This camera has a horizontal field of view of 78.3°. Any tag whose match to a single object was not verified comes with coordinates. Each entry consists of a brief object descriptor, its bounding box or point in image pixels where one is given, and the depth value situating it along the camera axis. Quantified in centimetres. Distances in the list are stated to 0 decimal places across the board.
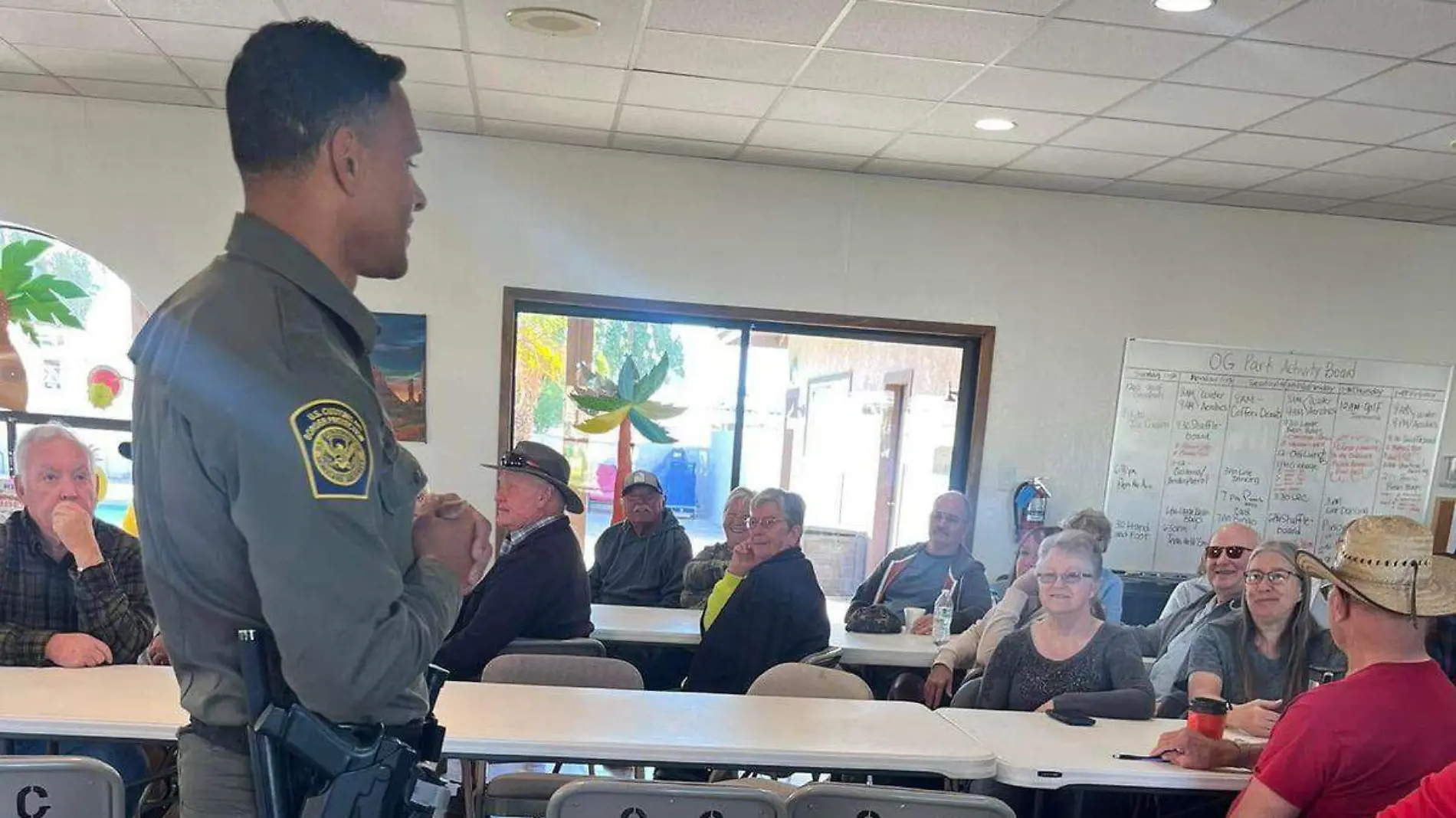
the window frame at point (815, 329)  481
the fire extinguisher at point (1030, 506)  509
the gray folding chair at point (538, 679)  245
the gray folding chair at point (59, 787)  167
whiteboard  522
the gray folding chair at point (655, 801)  178
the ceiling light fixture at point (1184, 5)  270
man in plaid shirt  234
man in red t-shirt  171
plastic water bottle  368
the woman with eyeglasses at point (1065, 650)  264
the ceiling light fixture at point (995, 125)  394
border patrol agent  90
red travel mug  213
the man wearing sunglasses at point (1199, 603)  306
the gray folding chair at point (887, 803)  182
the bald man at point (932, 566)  442
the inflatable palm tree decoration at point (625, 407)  504
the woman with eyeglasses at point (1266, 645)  272
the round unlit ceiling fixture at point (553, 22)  306
